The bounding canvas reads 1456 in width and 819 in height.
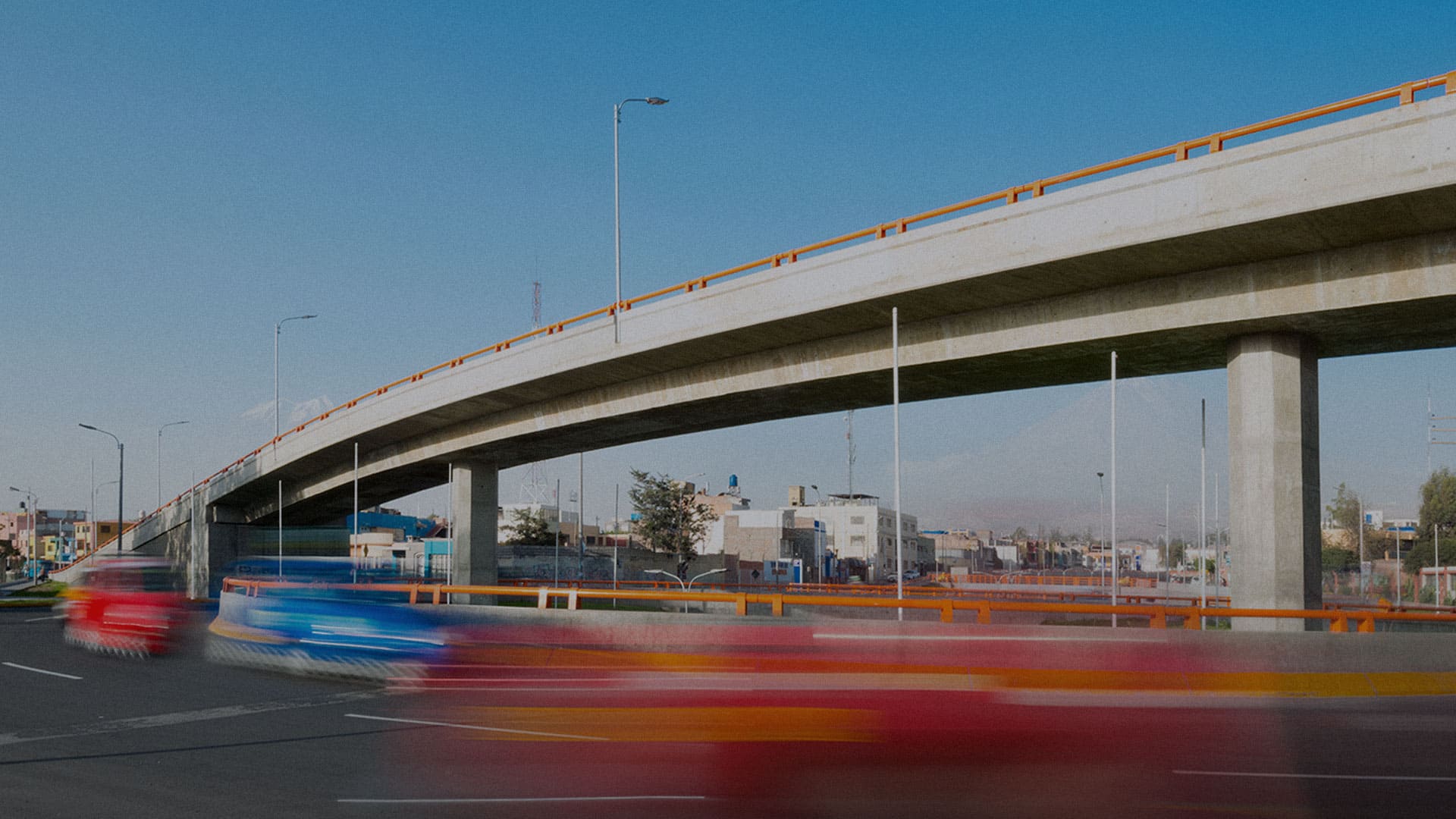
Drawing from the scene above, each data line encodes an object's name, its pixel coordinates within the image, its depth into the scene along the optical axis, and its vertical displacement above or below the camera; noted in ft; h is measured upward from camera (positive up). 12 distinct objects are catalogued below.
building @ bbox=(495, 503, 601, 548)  322.96 -13.25
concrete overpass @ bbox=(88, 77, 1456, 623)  62.13 +12.26
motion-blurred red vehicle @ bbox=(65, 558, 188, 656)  66.74 -7.39
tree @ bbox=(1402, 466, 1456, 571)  330.44 -7.40
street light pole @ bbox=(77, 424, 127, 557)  188.77 +0.29
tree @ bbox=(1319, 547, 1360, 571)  309.01 -21.88
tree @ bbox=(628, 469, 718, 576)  276.82 -7.55
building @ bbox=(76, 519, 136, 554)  339.28 -15.17
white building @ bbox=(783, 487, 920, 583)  391.65 -16.51
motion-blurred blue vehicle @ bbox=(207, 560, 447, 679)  53.16 -7.58
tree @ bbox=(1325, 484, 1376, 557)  411.75 -11.91
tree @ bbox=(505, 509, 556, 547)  300.20 -12.55
